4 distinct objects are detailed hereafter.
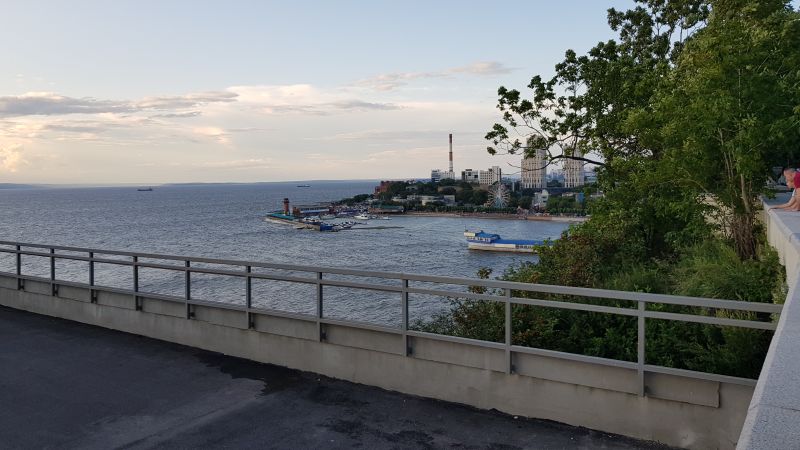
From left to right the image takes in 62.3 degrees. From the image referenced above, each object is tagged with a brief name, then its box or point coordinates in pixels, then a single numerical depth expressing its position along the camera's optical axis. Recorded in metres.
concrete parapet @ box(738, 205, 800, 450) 2.25
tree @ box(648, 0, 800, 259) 10.98
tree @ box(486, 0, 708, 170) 20.31
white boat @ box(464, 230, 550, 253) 91.19
